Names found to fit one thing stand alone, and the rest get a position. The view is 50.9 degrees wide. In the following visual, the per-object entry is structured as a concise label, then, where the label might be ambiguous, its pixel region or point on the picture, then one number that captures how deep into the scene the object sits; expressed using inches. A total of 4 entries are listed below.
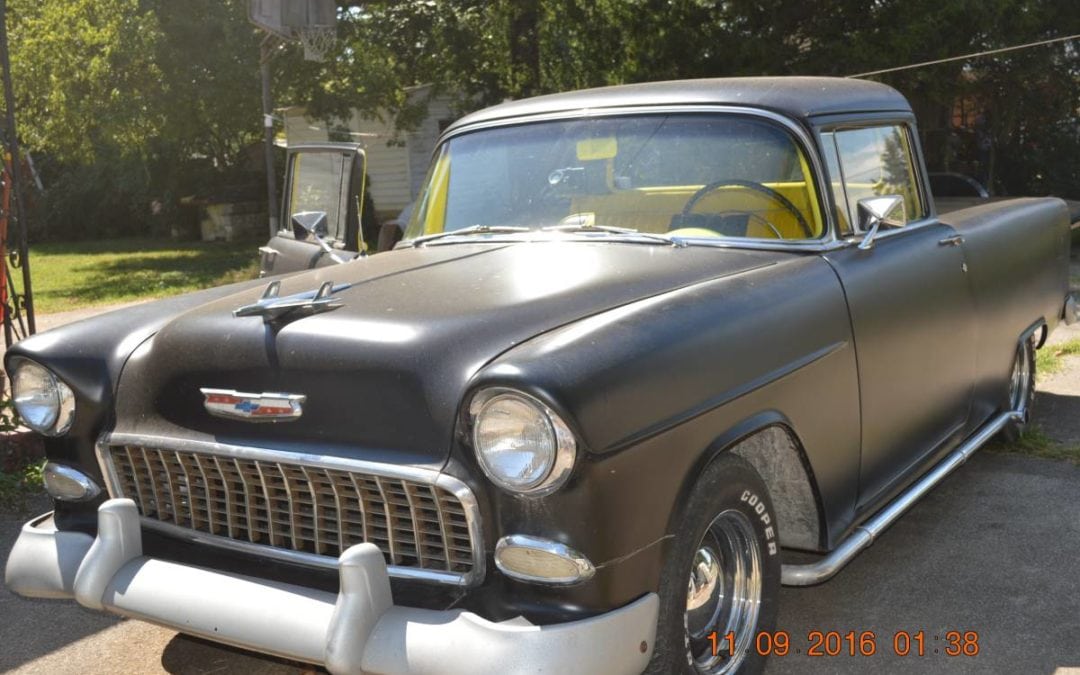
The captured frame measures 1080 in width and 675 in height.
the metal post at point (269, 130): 400.0
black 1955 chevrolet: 98.3
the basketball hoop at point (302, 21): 426.3
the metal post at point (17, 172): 231.3
